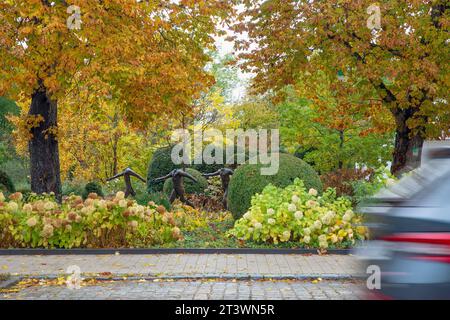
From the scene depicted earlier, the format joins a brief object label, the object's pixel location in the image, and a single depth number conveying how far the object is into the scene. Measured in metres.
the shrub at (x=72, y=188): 22.02
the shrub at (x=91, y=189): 20.50
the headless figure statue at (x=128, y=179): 18.46
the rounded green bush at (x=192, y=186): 21.77
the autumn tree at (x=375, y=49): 16.53
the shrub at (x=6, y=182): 20.07
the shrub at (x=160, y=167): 24.09
